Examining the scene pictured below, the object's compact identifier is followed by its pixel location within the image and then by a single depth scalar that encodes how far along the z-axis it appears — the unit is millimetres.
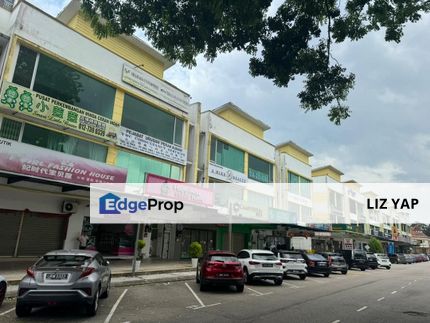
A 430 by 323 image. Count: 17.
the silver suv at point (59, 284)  7684
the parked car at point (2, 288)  8805
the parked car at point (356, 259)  33312
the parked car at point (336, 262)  25422
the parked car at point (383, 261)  38438
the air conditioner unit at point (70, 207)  18125
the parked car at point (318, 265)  22438
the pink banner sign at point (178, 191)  18566
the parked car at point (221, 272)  13219
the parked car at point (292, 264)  19844
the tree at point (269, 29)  8734
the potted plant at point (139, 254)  17156
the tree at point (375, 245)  56250
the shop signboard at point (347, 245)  38503
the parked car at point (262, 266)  15875
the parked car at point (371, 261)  35316
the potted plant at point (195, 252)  21078
